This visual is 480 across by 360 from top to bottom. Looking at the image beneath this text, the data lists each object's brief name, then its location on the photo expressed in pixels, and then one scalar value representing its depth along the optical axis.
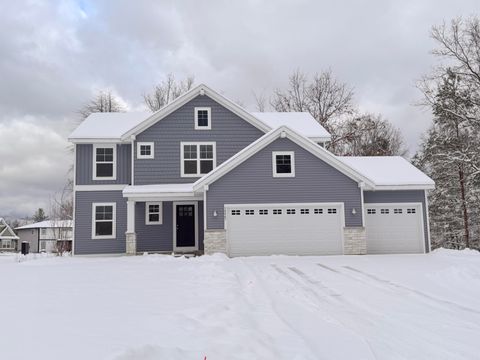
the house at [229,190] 16.34
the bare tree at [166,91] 34.28
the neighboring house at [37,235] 57.86
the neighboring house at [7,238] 63.97
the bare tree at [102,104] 33.19
